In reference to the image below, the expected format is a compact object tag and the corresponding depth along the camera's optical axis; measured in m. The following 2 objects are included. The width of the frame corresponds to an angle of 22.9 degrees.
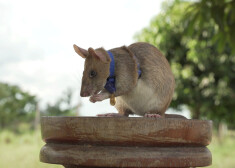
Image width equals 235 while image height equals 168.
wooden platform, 1.04
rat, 1.15
